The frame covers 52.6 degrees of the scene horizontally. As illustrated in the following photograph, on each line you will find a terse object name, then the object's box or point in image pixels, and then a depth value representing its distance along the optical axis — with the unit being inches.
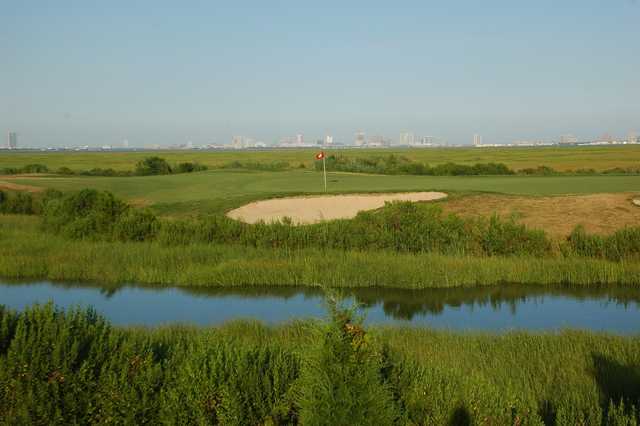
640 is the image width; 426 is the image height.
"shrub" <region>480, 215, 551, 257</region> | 662.5
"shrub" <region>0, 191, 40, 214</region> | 1127.6
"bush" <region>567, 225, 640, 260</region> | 633.6
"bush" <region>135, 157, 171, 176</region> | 2109.6
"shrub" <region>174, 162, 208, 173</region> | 2140.7
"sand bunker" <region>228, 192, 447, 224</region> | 913.5
